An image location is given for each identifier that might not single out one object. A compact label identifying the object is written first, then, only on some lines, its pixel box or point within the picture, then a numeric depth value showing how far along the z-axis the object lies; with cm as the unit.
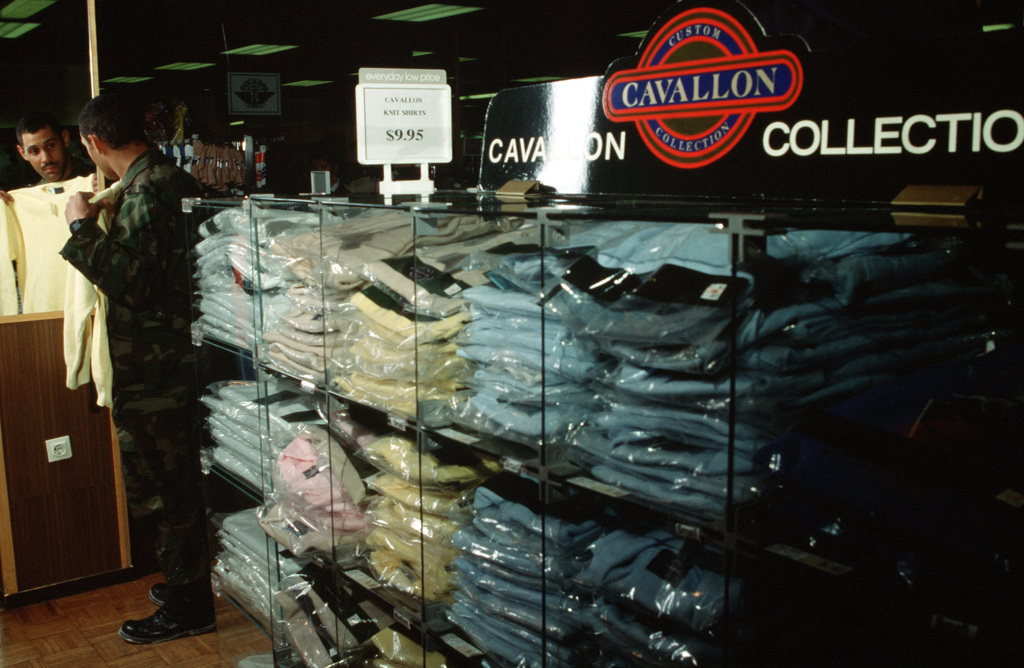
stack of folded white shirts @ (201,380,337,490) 239
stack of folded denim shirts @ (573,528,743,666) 113
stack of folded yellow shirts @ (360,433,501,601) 173
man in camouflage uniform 286
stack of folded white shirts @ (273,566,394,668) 203
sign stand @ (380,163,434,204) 236
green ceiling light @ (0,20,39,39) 596
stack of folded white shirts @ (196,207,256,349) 251
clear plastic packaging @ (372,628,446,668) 188
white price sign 223
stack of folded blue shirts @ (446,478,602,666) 142
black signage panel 115
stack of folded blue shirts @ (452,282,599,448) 138
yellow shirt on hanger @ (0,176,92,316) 362
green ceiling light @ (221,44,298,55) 1033
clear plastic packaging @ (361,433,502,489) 172
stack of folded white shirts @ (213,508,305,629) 256
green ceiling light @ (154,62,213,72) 829
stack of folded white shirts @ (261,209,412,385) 193
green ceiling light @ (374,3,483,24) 907
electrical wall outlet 350
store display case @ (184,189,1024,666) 91
